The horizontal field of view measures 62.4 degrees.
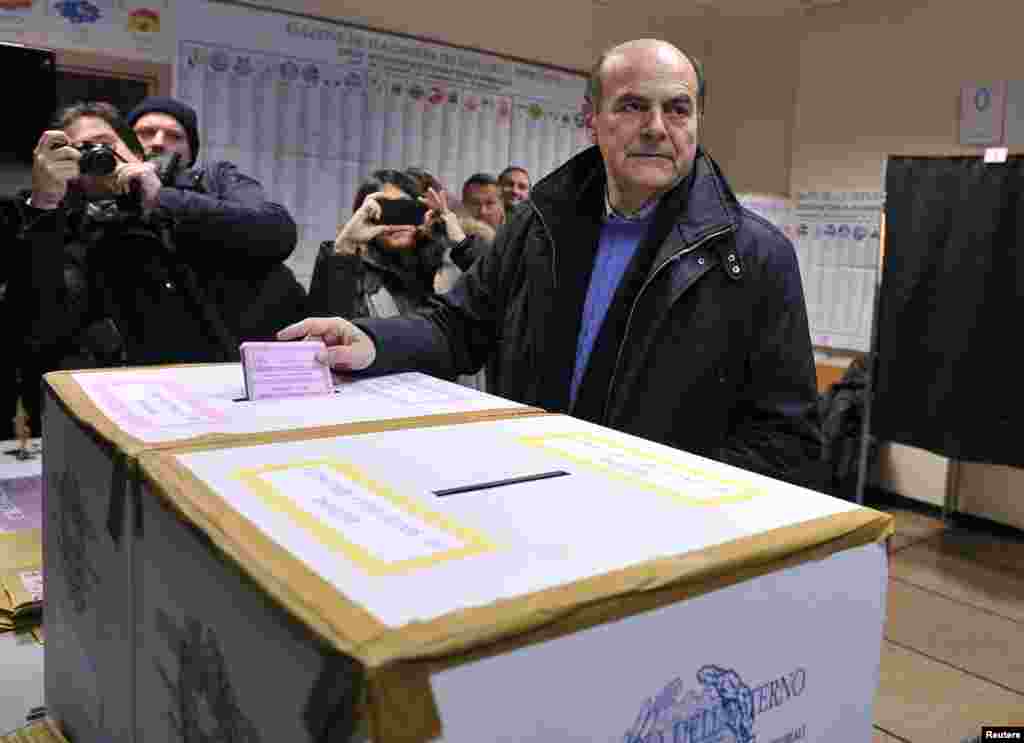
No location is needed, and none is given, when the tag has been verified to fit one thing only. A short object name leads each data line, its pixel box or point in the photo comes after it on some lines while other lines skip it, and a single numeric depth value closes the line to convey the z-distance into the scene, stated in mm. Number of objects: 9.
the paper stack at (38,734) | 757
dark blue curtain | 3324
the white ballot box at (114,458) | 604
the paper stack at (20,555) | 973
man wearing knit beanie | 2098
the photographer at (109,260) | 1576
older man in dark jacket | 1277
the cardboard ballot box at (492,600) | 372
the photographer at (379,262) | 2527
